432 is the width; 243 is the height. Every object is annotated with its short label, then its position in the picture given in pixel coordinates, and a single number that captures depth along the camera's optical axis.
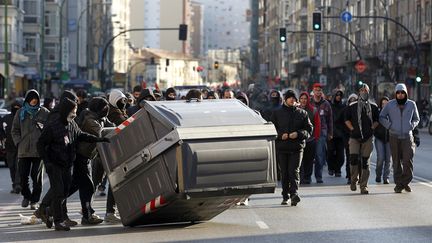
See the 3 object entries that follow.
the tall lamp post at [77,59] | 103.49
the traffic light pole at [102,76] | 76.88
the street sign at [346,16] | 68.94
